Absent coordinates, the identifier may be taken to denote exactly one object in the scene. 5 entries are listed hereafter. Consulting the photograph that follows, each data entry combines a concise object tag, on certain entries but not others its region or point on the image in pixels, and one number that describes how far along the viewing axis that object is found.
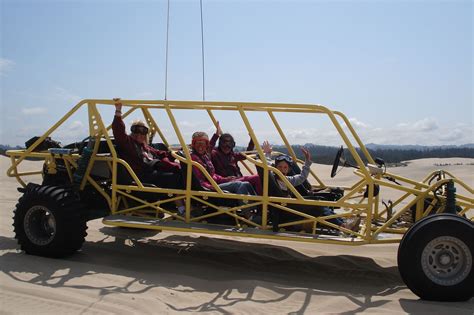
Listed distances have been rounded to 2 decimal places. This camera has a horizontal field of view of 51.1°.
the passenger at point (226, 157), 7.04
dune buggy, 4.82
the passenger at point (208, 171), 5.89
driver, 5.66
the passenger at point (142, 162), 6.28
